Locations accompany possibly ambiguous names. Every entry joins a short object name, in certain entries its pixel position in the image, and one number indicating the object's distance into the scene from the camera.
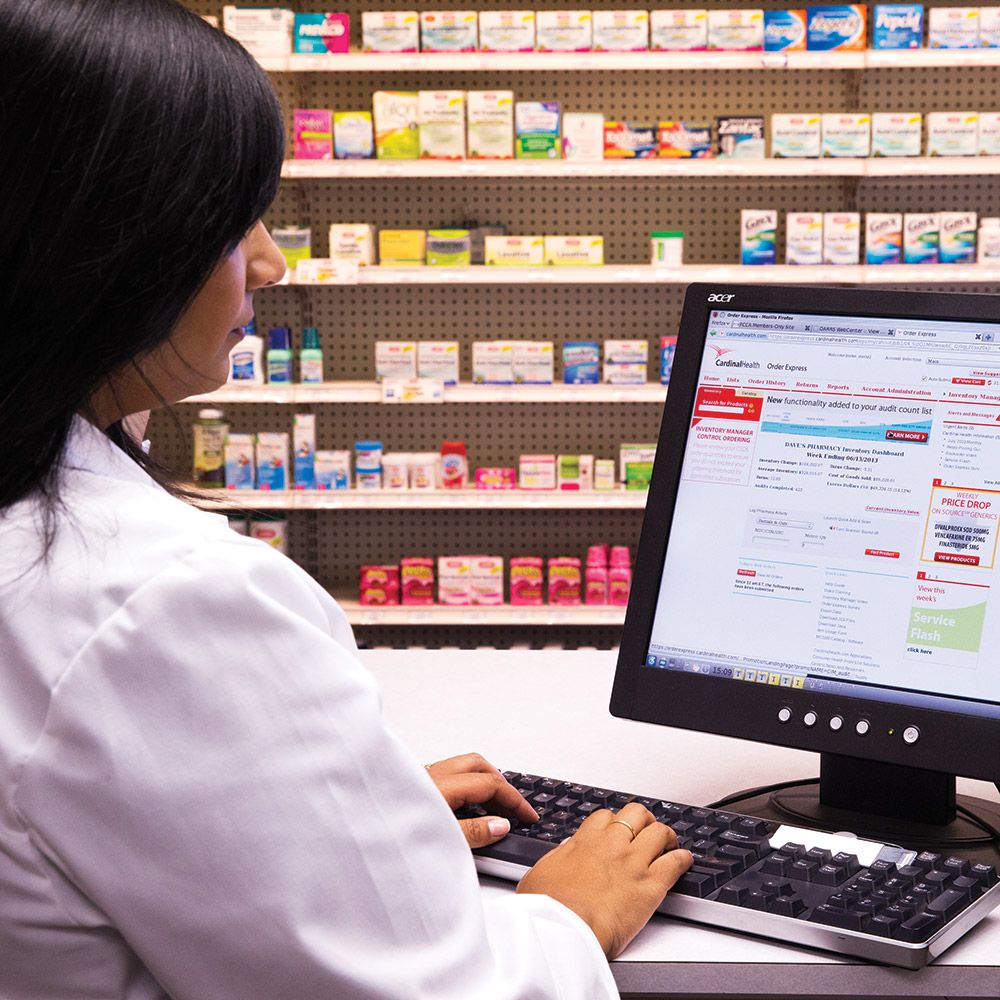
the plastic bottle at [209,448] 3.97
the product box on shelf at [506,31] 3.69
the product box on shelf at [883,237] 3.81
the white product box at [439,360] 3.87
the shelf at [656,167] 3.71
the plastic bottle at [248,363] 3.87
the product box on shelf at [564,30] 3.69
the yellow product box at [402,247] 3.86
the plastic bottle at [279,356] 3.90
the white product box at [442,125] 3.74
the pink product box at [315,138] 3.79
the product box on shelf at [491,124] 3.74
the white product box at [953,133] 3.74
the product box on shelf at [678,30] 3.68
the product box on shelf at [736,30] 3.68
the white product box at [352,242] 3.88
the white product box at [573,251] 3.82
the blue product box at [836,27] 3.72
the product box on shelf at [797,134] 3.74
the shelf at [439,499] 3.85
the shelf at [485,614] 3.92
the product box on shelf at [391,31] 3.74
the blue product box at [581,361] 3.90
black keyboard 0.83
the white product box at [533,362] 3.86
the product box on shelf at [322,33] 3.78
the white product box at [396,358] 3.88
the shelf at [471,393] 3.80
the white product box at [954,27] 3.70
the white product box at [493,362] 3.87
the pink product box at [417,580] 4.03
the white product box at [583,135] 3.77
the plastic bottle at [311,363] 3.91
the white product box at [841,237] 3.81
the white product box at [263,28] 3.73
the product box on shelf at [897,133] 3.75
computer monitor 1.04
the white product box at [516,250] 3.82
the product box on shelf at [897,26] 3.74
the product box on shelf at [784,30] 3.71
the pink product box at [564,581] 3.98
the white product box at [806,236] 3.82
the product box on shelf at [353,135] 3.75
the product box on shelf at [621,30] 3.68
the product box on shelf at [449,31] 3.71
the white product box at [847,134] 3.73
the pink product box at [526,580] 3.99
